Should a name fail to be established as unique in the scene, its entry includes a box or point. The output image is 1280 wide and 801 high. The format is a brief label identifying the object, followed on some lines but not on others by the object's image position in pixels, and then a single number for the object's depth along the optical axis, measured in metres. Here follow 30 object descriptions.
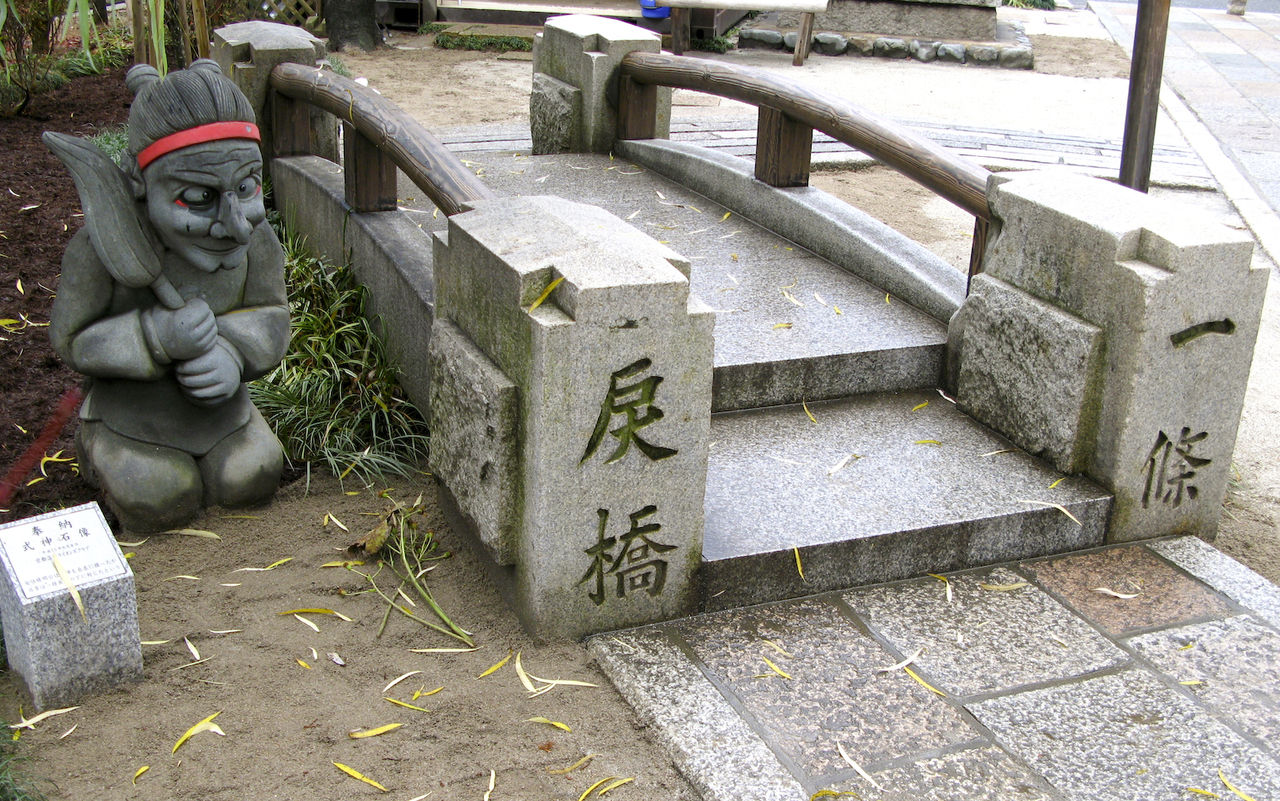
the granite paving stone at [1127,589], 3.31
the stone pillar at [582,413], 2.82
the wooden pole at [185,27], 5.76
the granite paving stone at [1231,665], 2.92
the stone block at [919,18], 14.11
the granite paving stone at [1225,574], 3.39
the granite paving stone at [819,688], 2.73
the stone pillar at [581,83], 6.33
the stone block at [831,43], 13.75
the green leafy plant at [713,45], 13.20
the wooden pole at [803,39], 12.67
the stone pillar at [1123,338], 3.38
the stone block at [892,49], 13.70
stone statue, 3.19
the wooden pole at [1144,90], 5.01
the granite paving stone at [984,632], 3.03
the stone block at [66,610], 2.68
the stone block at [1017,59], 13.27
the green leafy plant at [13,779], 2.36
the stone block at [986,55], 13.37
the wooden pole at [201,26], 5.64
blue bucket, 13.07
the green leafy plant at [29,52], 7.93
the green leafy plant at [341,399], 4.11
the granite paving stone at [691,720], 2.58
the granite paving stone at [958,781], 2.58
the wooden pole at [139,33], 5.42
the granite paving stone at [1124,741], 2.65
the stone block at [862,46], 13.80
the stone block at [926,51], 13.59
